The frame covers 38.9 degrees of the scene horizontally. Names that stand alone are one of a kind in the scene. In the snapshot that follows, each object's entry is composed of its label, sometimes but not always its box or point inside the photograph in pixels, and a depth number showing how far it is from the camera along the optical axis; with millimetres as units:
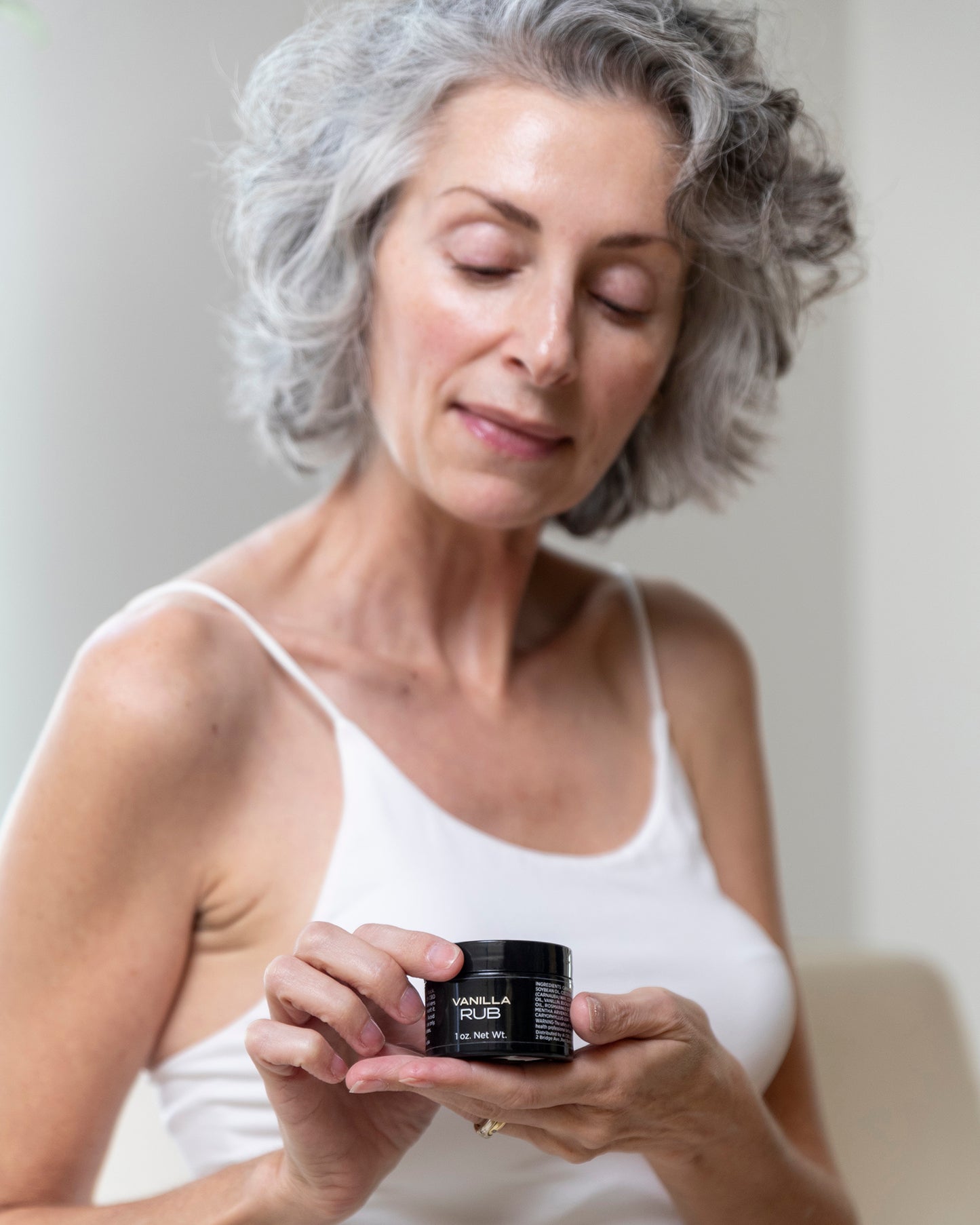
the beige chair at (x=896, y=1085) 1699
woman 1115
